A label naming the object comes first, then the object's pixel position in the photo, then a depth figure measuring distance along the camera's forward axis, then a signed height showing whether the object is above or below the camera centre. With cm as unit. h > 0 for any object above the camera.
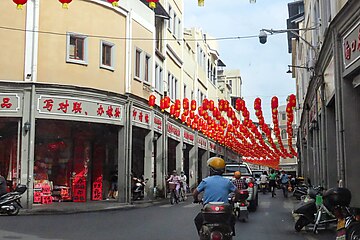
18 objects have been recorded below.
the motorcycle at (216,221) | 698 -78
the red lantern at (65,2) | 1096 +374
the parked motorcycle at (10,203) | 1580 -114
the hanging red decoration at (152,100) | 2392 +329
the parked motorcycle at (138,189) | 2370 -105
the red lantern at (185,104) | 2759 +356
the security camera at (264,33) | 1931 +530
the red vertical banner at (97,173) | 2294 -25
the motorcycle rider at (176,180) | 2415 -64
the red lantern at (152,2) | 1073 +363
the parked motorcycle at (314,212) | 1188 -113
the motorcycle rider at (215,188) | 743 -32
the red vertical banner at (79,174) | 2219 -31
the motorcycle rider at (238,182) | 1473 -46
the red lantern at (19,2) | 1101 +373
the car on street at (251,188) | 1815 -79
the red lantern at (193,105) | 2789 +355
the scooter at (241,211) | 1399 -132
